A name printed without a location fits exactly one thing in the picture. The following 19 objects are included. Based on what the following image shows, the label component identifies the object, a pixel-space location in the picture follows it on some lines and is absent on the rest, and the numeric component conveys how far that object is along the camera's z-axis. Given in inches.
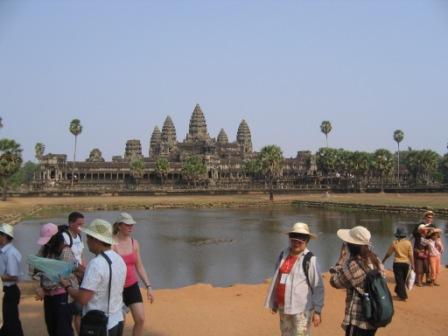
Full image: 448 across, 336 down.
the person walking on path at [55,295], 246.4
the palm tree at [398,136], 4606.3
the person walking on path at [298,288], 232.5
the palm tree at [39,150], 4747.0
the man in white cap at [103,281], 200.7
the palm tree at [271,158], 3272.6
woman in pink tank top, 260.5
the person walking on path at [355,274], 225.1
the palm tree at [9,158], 2255.2
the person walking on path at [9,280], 258.1
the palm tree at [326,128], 4579.2
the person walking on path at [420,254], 465.7
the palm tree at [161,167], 4365.2
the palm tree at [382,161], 3486.7
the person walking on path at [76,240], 258.7
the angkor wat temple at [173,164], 4655.5
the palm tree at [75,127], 4028.1
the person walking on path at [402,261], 422.9
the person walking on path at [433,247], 466.7
